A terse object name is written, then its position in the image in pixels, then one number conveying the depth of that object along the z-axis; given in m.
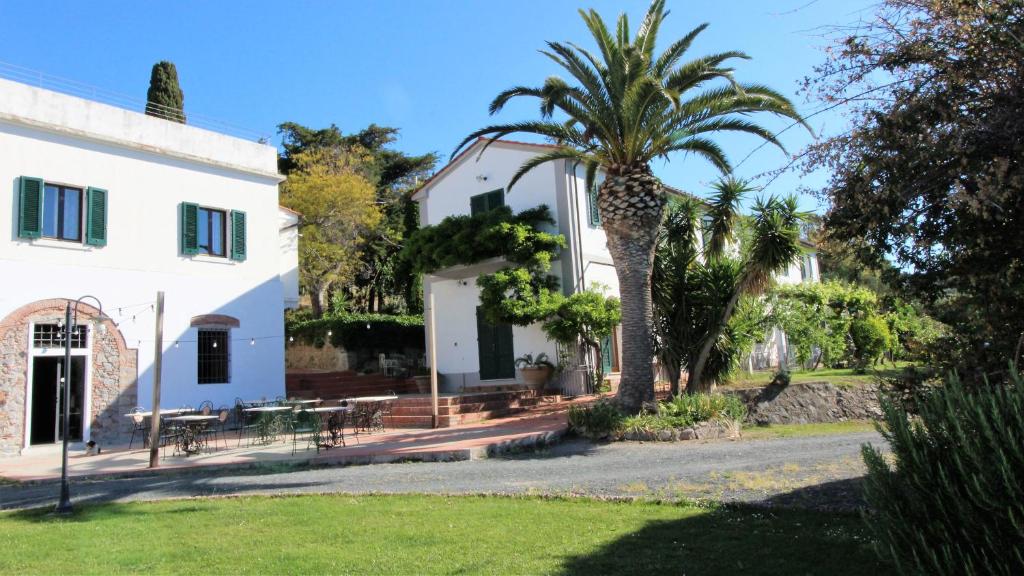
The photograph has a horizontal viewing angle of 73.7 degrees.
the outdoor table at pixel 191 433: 13.84
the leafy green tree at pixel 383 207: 33.25
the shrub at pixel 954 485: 3.42
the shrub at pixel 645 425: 12.49
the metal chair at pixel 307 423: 13.21
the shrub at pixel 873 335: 21.86
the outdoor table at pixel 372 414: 15.88
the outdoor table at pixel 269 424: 15.17
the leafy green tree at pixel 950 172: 4.92
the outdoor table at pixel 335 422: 13.47
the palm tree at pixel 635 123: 13.41
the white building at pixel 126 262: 15.78
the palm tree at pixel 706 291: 14.80
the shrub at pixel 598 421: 12.78
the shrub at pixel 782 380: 15.09
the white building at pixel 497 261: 20.02
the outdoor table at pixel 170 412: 14.83
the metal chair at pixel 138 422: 14.76
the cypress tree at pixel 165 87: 25.92
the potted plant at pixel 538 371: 18.89
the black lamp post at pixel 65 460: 8.70
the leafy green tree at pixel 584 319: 18.05
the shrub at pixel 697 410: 12.96
